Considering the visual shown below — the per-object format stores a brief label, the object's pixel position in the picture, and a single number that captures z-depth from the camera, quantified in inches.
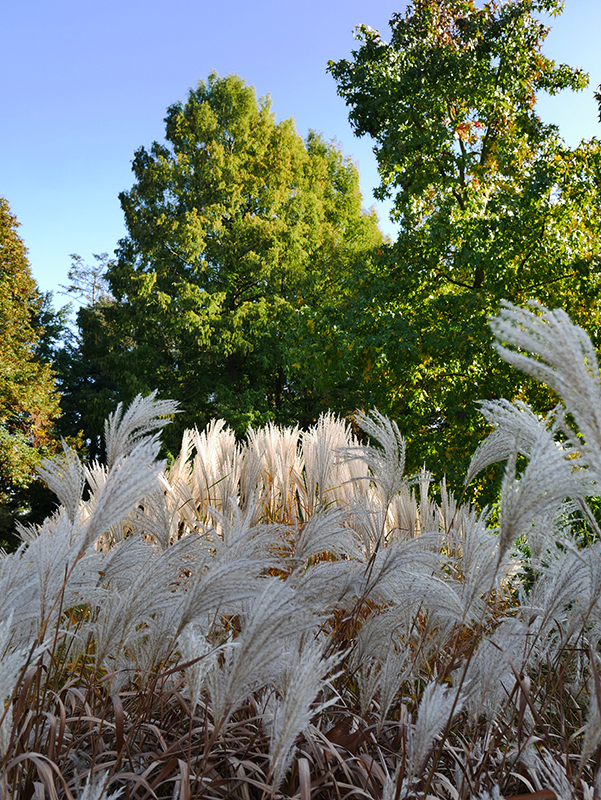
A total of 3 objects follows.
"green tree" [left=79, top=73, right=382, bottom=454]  671.1
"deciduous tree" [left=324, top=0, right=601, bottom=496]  326.6
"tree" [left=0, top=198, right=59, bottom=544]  679.1
